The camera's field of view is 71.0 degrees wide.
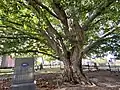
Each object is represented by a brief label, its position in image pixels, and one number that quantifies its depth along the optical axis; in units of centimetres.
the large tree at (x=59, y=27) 317
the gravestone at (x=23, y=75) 255
